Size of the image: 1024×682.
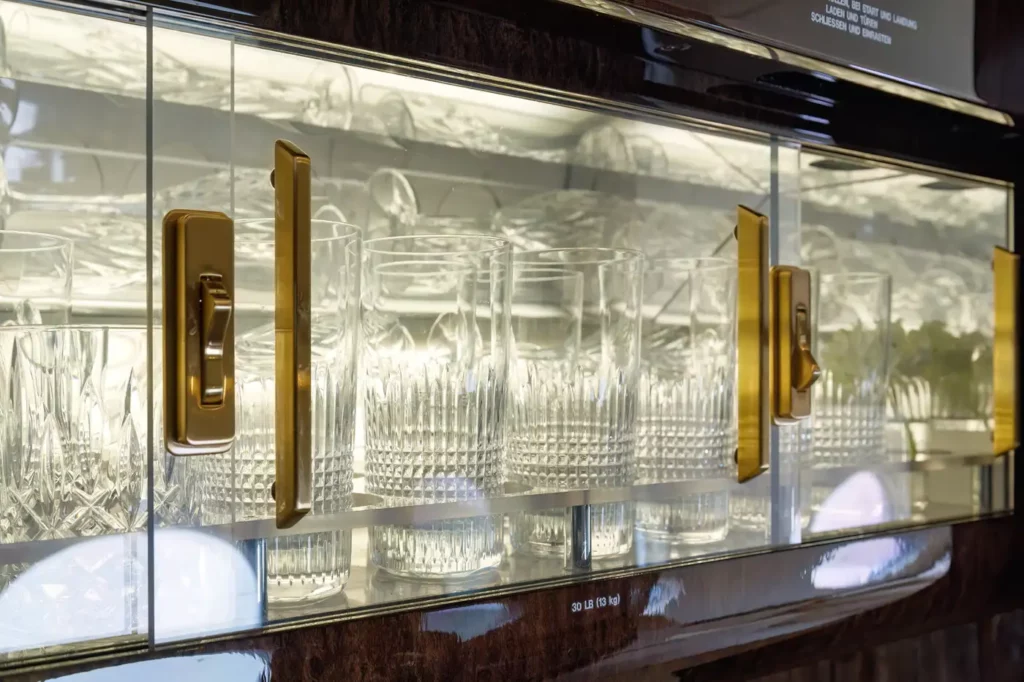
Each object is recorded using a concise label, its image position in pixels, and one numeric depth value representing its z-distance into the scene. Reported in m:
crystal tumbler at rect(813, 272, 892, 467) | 0.81
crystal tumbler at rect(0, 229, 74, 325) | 0.47
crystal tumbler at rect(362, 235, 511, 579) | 0.57
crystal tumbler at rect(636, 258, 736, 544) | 0.69
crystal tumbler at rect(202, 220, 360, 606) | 0.51
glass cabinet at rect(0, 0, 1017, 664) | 0.47
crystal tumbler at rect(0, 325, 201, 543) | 0.46
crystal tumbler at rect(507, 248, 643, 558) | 0.63
